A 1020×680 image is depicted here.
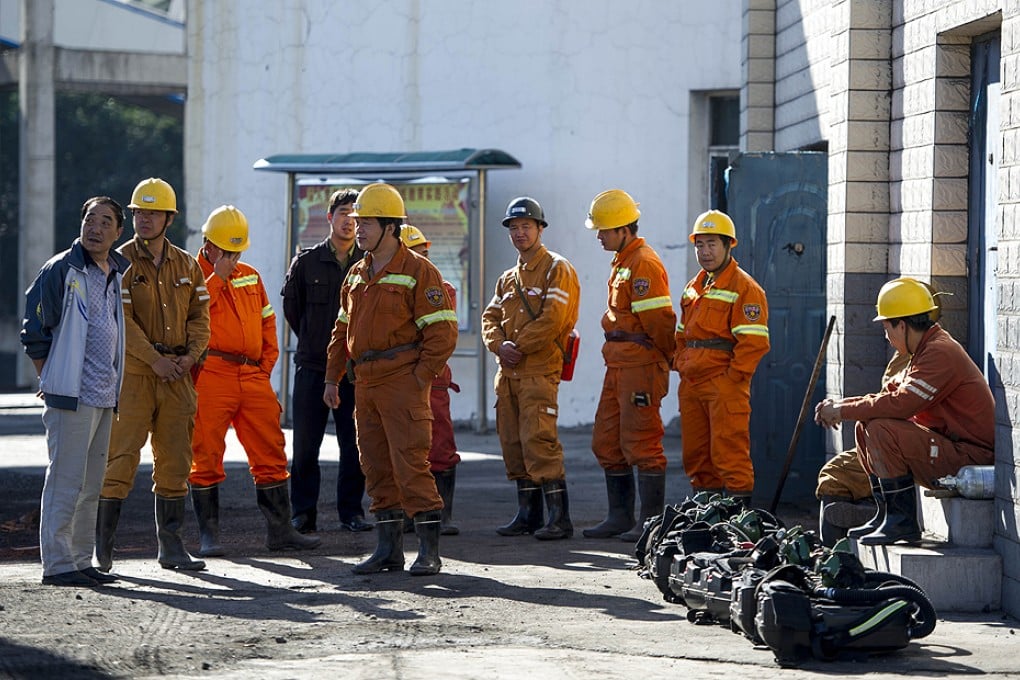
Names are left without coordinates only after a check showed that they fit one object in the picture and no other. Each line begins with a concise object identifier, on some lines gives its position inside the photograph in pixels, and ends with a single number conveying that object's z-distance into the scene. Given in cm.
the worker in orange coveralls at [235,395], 1552
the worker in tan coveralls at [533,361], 1652
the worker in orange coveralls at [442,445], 1696
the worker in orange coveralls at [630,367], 1669
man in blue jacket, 1351
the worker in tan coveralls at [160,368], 1436
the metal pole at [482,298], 2713
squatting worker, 1299
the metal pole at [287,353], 2795
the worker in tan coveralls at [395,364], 1406
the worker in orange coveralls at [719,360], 1622
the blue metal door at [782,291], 1879
